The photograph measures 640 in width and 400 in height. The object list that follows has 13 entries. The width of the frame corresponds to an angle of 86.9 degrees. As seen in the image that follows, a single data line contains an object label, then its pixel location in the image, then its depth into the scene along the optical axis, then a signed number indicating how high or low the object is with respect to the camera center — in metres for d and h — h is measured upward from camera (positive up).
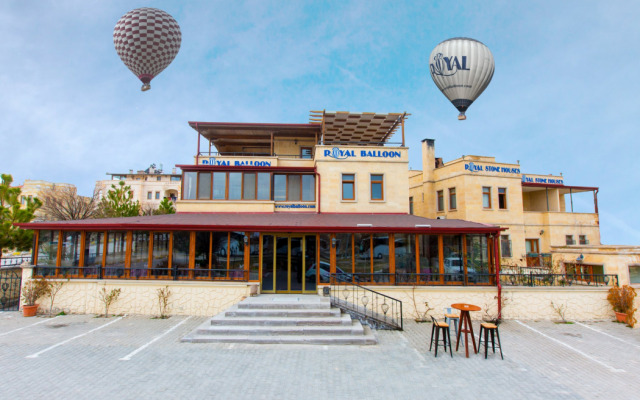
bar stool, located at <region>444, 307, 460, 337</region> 9.97 -2.06
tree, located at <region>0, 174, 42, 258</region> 18.83 +1.64
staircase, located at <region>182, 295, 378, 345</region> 10.15 -2.51
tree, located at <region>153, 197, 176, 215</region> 30.48 +3.55
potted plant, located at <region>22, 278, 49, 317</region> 12.94 -1.83
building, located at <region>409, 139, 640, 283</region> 23.44 +2.97
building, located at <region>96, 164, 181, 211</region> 59.08 +10.94
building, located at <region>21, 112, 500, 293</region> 13.80 -0.13
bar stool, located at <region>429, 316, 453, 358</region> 9.20 -2.28
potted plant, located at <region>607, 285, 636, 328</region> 12.97 -2.13
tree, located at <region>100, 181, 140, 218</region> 25.48 +3.11
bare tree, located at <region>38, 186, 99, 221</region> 33.06 +3.93
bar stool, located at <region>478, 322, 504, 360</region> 9.00 -2.28
